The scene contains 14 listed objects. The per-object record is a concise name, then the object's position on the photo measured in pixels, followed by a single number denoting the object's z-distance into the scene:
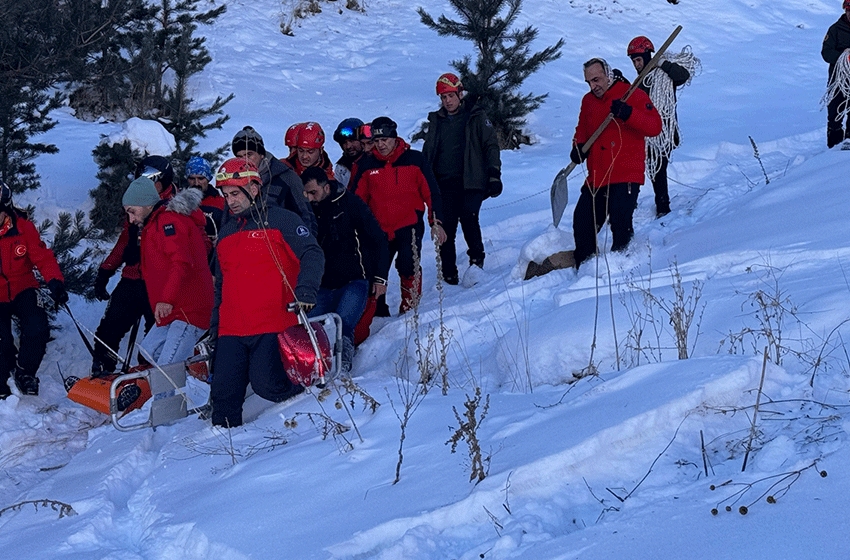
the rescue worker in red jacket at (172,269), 6.45
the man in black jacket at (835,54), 9.15
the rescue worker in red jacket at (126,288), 7.11
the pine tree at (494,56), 12.16
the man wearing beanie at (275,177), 6.06
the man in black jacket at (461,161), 7.93
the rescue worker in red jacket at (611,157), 6.72
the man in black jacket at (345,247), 6.57
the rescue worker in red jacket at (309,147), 6.97
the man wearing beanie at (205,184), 7.37
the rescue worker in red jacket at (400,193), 7.47
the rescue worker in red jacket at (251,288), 5.25
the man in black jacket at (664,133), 8.54
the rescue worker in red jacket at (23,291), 6.96
